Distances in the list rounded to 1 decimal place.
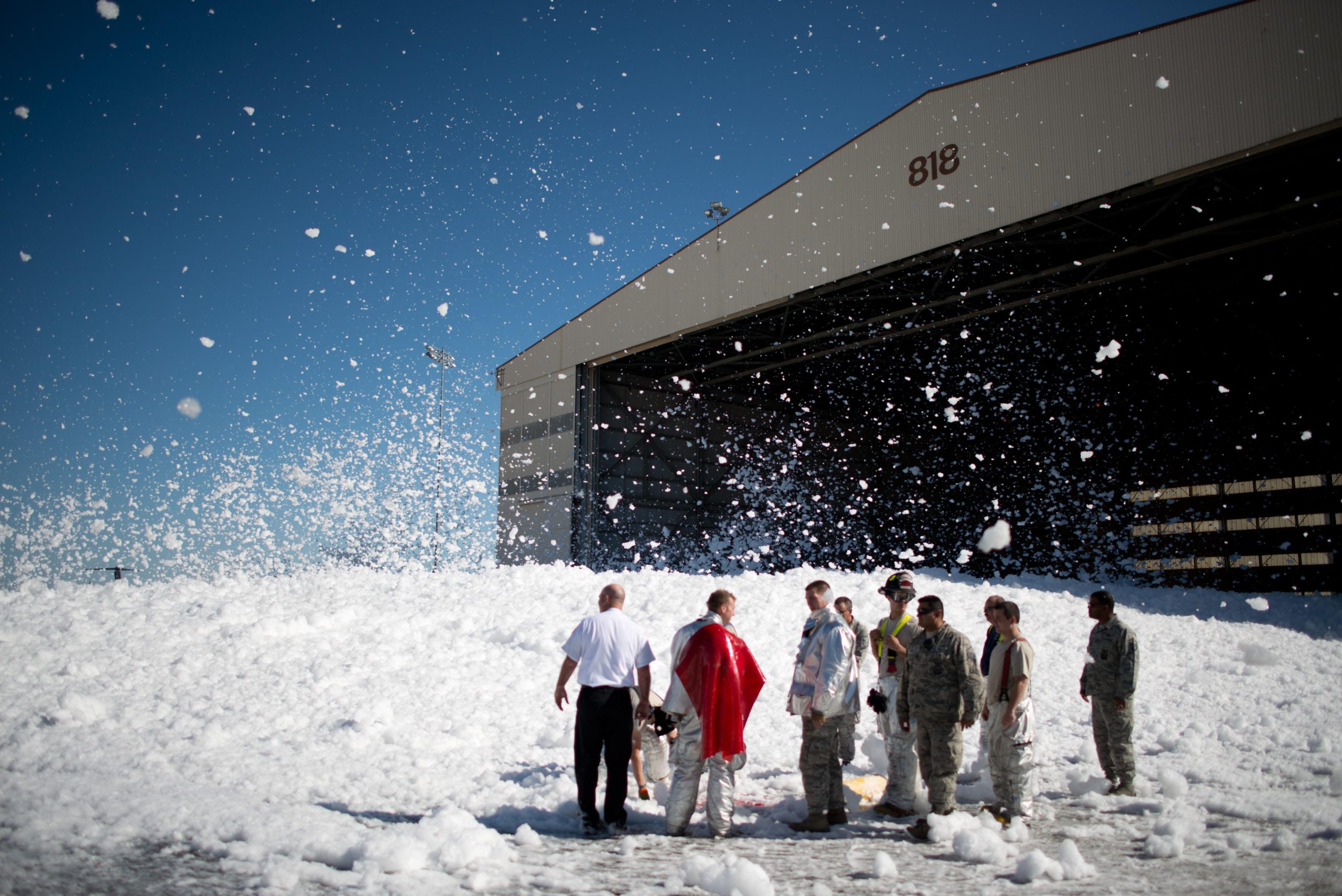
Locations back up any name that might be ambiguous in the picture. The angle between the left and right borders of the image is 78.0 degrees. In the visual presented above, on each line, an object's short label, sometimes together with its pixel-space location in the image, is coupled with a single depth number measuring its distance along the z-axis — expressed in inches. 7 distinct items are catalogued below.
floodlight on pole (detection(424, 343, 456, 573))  1444.4
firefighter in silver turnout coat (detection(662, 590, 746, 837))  208.2
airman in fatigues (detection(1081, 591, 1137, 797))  247.8
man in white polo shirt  213.3
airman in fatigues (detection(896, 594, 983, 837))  213.2
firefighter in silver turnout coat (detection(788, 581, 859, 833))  215.0
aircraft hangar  507.8
